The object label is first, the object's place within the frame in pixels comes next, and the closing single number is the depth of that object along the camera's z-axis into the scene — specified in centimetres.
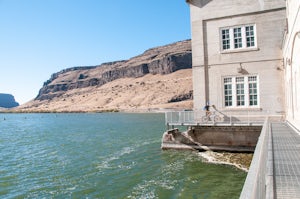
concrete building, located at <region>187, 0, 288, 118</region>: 2098
